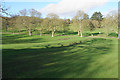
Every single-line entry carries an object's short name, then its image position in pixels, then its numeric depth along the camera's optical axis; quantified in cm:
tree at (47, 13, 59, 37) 5725
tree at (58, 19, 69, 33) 5989
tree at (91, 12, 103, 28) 11378
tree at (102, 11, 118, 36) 4388
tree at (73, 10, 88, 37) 6038
